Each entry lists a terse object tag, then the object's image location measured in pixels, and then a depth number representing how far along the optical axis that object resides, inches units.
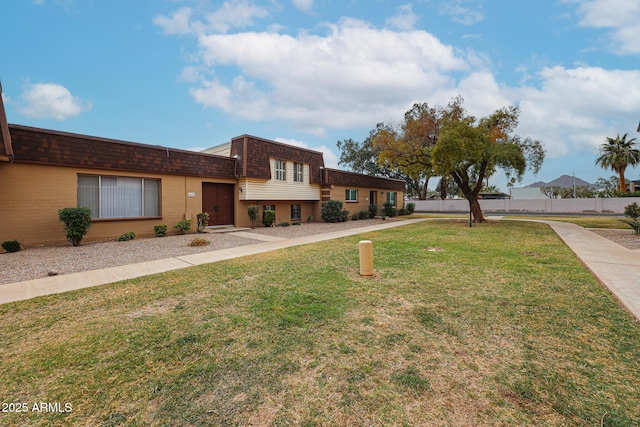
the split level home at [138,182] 330.0
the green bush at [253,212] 570.9
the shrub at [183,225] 463.5
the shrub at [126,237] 396.8
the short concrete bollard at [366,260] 210.8
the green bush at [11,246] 308.2
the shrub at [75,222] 336.2
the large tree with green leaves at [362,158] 1455.5
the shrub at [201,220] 492.7
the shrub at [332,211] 709.9
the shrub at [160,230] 434.6
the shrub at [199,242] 358.0
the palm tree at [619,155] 1171.9
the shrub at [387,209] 943.5
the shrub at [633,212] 444.5
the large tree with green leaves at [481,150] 531.8
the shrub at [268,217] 592.1
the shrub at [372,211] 865.5
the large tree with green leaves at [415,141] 729.6
